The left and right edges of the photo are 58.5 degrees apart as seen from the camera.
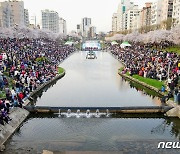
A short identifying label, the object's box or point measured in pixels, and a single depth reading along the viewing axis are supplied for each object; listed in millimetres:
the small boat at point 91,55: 45628
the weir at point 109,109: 14339
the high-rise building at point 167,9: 63940
